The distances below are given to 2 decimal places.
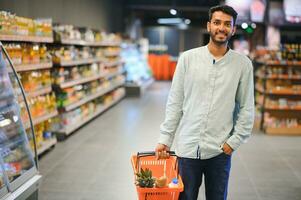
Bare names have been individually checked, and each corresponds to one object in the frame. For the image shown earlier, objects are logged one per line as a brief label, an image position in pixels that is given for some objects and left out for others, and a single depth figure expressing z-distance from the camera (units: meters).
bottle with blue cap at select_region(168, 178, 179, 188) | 2.54
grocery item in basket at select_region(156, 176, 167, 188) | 2.53
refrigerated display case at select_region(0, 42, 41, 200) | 3.99
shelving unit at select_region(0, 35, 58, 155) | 5.62
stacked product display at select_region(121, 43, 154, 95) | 14.80
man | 2.67
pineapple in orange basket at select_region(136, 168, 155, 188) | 2.51
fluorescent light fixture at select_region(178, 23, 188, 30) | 23.97
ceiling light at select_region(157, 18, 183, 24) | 23.21
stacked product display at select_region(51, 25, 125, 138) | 7.79
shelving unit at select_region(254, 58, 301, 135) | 8.59
